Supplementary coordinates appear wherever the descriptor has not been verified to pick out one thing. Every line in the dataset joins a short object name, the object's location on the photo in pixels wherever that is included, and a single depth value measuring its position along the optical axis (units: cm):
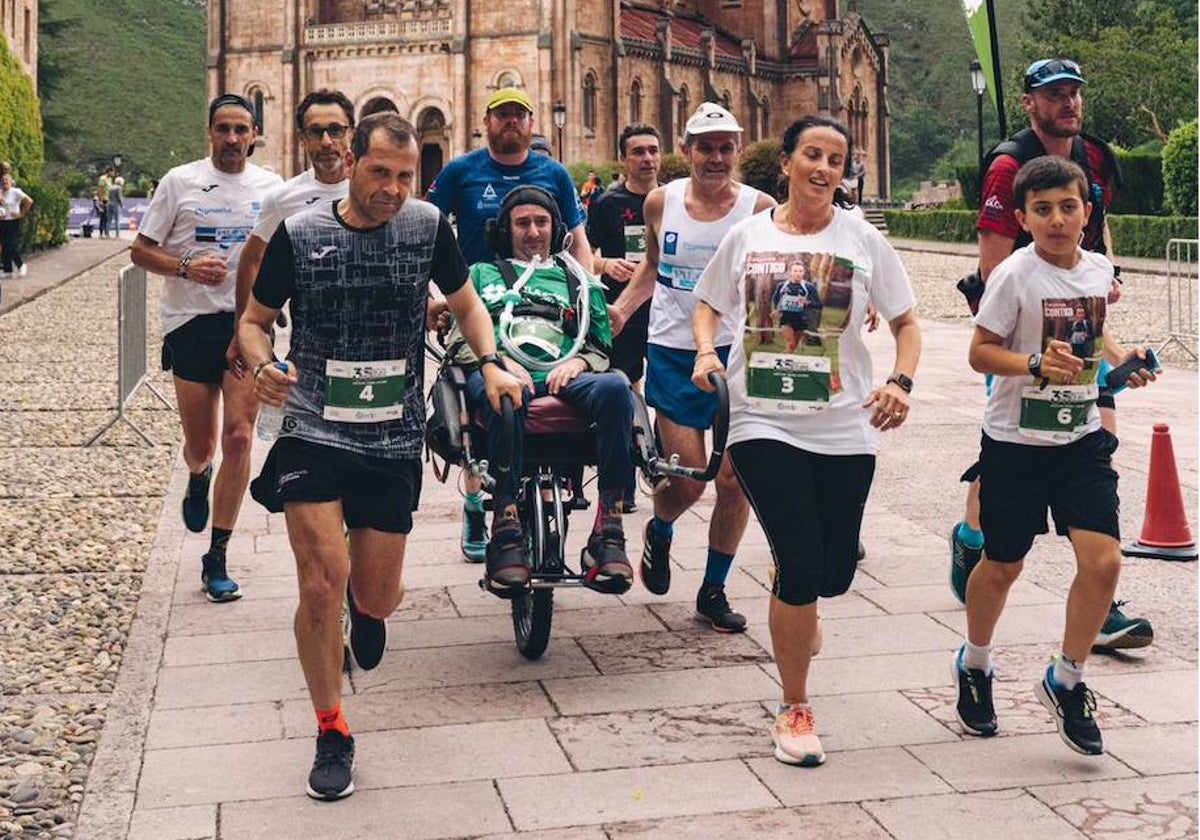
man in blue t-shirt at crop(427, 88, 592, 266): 842
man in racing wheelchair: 691
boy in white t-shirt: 595
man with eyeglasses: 754
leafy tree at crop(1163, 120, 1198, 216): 3622
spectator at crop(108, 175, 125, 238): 5806
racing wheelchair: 702
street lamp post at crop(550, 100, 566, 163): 6888
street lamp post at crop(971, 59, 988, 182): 3653
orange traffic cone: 905
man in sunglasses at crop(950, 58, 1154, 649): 696
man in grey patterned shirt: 574
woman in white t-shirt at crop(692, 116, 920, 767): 595
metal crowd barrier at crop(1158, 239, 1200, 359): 2008
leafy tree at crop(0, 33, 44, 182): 3772
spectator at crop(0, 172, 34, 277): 3075
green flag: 934
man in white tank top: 770
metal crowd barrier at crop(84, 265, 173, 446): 1384
